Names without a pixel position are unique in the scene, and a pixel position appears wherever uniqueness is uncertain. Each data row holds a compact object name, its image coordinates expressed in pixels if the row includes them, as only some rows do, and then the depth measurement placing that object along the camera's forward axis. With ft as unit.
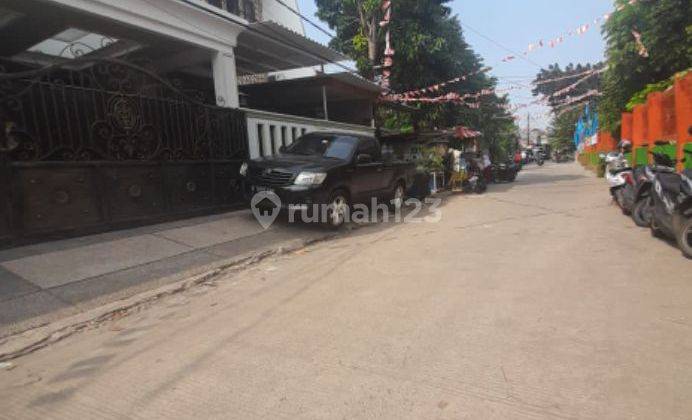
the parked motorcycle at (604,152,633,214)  26.61
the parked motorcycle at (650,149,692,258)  16.97
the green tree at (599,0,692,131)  38.04
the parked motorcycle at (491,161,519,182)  65.37
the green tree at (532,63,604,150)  165.37
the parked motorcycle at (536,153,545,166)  131.17
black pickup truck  22.79
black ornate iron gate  17.76
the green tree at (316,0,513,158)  57.57
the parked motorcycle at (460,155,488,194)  48.09
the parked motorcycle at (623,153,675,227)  22.17
